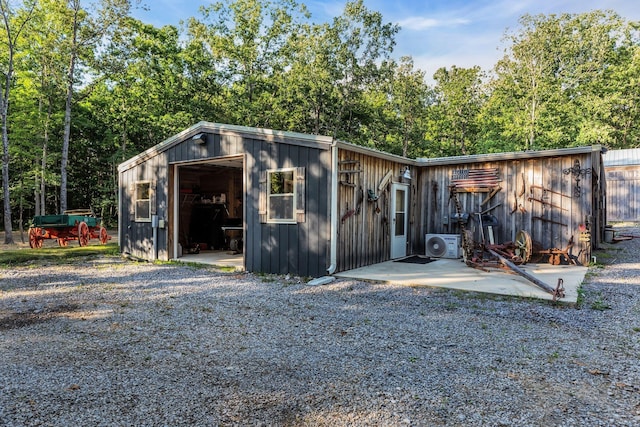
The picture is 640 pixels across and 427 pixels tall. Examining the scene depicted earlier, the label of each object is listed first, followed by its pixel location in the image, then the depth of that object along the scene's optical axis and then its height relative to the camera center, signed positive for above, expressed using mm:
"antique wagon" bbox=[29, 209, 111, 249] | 10245 -413
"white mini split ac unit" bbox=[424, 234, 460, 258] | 8835 -719
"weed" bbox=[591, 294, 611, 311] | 4551 -1110
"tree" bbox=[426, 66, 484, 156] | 24047 +6492
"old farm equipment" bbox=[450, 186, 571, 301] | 7371 -743
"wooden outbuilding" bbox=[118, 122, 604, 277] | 6691 +365
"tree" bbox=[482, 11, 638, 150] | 19875 +7569
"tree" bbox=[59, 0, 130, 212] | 14211 +7386
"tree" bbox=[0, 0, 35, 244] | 11844 +3802
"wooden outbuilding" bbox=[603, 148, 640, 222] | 17391 +1365
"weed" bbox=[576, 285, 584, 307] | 4691 -1077
